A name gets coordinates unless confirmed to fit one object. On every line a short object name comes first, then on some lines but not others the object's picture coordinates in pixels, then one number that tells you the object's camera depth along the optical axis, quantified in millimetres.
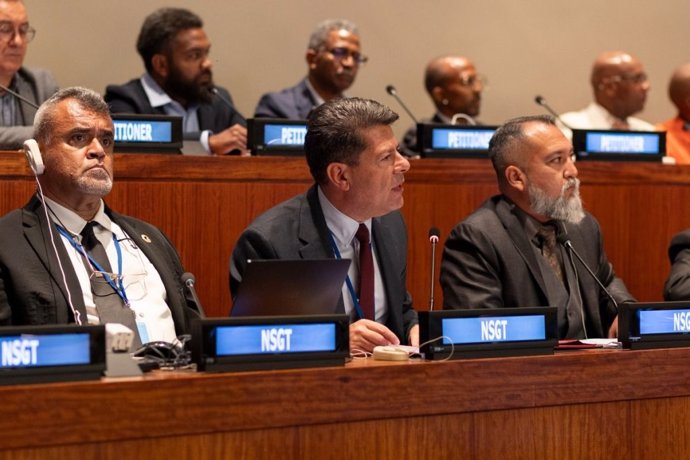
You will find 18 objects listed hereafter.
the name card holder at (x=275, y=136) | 6033
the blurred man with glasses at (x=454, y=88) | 9107
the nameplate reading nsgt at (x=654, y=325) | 3894
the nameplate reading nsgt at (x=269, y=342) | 3261
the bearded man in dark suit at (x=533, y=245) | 5059
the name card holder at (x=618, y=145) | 6683
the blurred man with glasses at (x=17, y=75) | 6303
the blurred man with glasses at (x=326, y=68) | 8127
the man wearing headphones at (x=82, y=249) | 4156
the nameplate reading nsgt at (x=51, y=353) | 2999
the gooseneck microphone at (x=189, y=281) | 3957
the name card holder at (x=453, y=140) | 6404
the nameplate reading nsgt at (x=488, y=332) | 3567
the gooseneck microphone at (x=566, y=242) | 4949
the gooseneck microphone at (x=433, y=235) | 4598
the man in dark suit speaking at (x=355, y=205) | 4717
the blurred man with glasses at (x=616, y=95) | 9208
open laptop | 3573
